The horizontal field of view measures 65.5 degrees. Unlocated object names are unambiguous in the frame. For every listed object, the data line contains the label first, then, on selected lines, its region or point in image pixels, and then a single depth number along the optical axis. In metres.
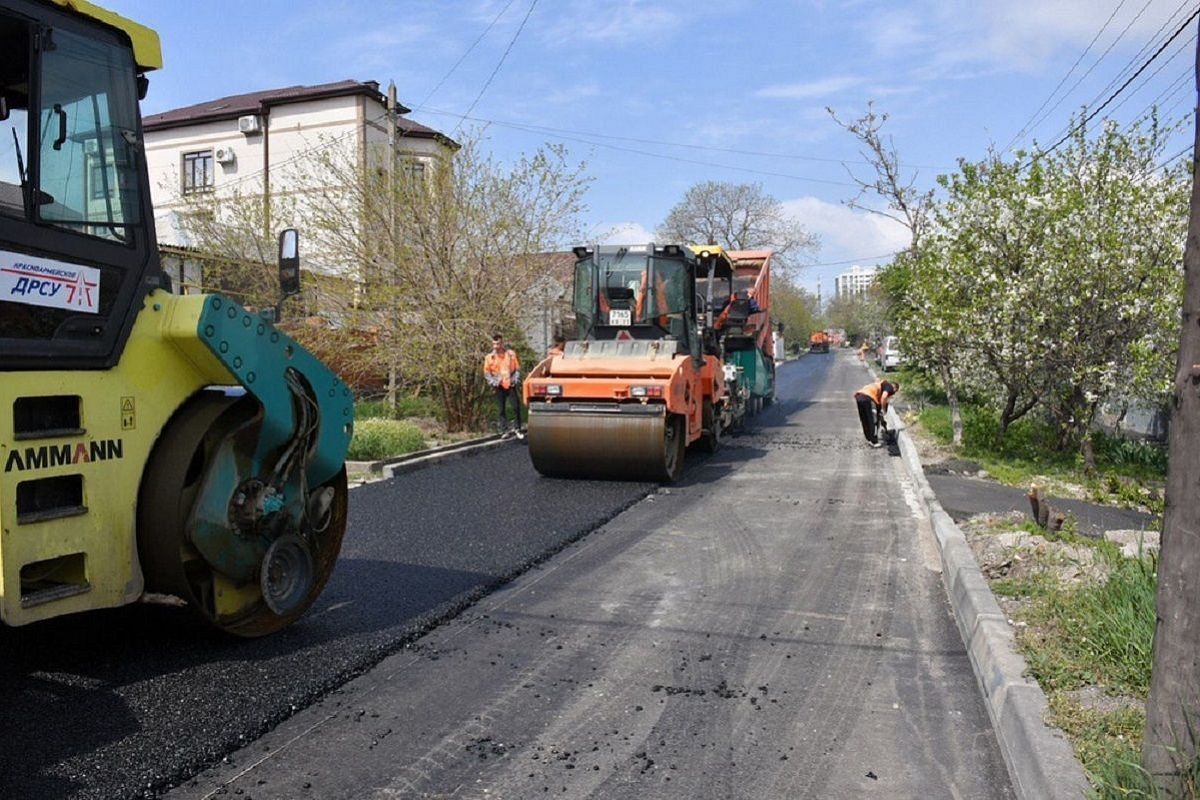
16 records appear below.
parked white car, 38.62
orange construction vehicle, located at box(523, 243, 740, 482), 9.59
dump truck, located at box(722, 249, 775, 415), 17.09
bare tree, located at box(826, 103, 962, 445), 12.70
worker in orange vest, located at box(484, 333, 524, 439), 13.64
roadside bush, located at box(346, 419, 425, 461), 11.07
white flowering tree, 10.12
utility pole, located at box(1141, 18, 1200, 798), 2.64
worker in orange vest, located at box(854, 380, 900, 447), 13.66
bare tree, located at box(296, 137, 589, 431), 14.23
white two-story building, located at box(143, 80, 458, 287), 26.59
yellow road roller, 3.57
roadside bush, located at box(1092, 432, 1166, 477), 11.53
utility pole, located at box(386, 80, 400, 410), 14.16
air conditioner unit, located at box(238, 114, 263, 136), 27.50
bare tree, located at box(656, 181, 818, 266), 50.81
